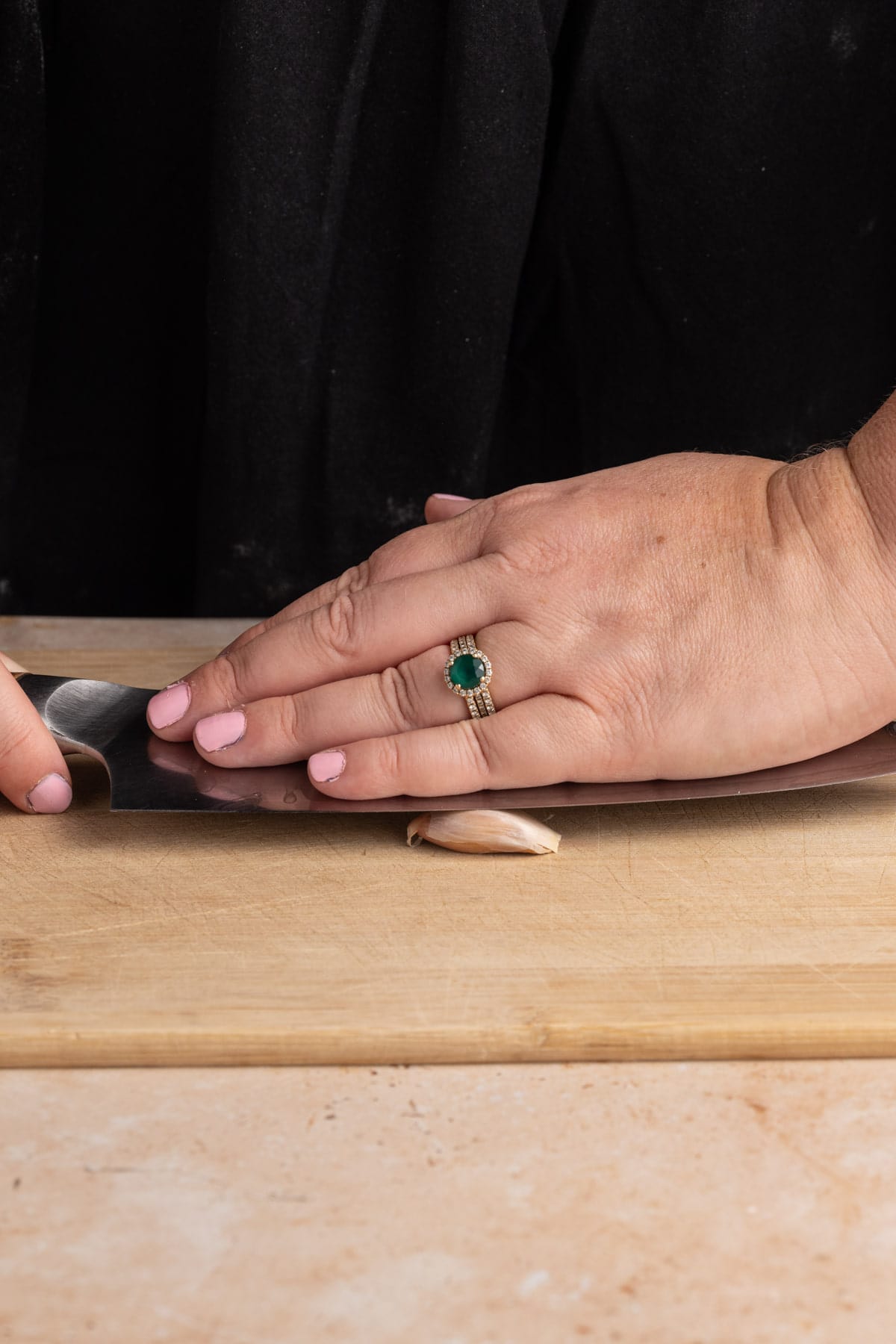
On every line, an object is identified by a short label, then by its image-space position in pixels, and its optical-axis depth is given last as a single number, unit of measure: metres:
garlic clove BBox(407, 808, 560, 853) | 0.86
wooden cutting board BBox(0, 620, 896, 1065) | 0.81
